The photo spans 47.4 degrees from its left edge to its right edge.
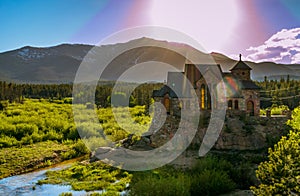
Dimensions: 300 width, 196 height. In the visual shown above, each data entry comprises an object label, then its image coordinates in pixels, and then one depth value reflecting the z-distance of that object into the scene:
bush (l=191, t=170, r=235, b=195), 23.81
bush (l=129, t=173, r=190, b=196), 20.33
